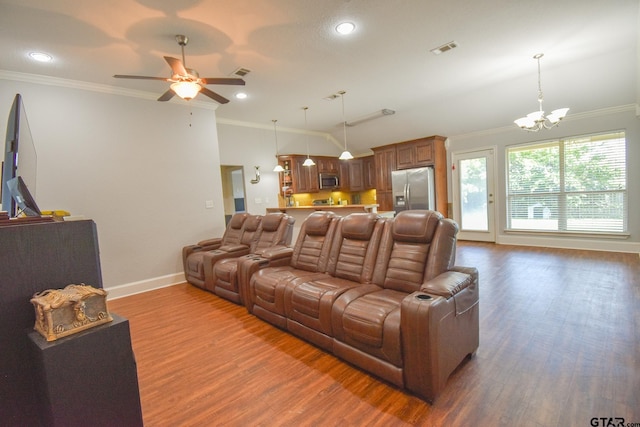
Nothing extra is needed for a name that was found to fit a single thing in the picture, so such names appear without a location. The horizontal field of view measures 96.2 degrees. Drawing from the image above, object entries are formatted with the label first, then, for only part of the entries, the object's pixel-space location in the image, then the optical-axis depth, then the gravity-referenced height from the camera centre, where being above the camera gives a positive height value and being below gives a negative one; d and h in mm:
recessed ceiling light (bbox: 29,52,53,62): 3047 +1679
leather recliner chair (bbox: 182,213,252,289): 4237 -722
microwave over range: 7607 +351
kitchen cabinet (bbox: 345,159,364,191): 8312 +506
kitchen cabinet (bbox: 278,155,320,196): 7012 +521
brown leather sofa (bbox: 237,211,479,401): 1743 -800
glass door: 6410 -207
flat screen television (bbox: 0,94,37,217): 1246 +274
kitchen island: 4715 -279
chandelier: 3916 +875
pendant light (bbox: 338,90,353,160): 4815 +1641
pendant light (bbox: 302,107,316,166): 5625 +1636
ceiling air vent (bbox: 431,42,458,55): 3319 +1647
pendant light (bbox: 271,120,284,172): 6336 +701
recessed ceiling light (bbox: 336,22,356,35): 2834 +1663
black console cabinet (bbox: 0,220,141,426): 1023 -285
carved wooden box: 973 -355
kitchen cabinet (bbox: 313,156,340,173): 7602 +813
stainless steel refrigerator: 6516 -3
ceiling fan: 2633 +1185
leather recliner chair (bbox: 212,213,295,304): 3568 -679
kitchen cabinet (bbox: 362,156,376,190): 8214 +541
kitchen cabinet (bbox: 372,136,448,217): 6672 +673
